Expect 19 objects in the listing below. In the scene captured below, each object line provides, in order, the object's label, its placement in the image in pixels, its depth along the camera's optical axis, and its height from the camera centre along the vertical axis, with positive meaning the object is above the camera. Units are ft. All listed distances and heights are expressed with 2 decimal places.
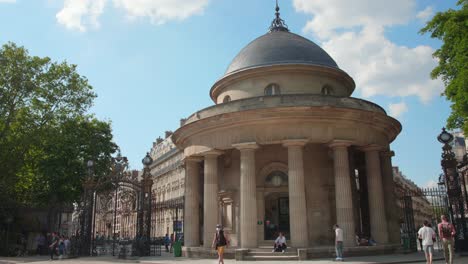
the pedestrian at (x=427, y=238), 47.75 -2.21
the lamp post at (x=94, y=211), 78.82 +2.70
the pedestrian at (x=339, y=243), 57.06 -3.09
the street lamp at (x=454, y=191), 64.03 +4.15
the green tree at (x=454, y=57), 61.00 +24.79
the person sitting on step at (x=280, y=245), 62.69 -3.46
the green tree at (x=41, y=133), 88.94 +21.66
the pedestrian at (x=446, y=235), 46.14 -1.84
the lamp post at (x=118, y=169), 78.43 +10.31
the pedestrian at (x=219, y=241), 53.42 -2.31
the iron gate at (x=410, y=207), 70.18 +1.94
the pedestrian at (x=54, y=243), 76.24 -3.05
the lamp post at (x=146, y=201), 77.61 +4.32
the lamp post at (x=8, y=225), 84.74 +0.42
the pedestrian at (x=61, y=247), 78.02 -3.87
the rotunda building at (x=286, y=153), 64.69 +11.63
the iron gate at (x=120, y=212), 77.51 +4.00
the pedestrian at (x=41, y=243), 90.71 -3.57
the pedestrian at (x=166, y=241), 101.30 -4.18
